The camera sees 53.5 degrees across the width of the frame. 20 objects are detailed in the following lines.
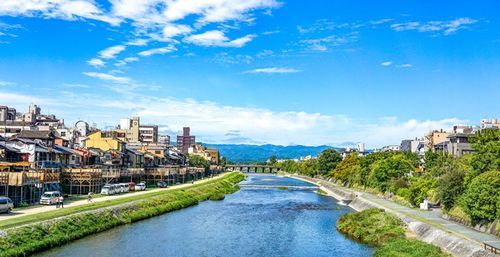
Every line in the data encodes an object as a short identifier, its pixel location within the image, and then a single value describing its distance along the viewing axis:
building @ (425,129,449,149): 110.69
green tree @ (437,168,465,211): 44.31
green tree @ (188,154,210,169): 146.32
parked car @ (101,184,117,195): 61.03
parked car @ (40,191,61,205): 45.75
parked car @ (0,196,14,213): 37.76
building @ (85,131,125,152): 85.82
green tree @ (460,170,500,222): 34.81
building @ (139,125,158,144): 187.25
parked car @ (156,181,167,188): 83.12
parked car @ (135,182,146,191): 72.89
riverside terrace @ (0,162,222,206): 43.25
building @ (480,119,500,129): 111.63
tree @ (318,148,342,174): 149.46
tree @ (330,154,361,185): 103.03
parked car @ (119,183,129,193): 65.82
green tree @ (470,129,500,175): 41.93
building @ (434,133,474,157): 78.31
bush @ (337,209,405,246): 41.22
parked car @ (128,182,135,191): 70.00
